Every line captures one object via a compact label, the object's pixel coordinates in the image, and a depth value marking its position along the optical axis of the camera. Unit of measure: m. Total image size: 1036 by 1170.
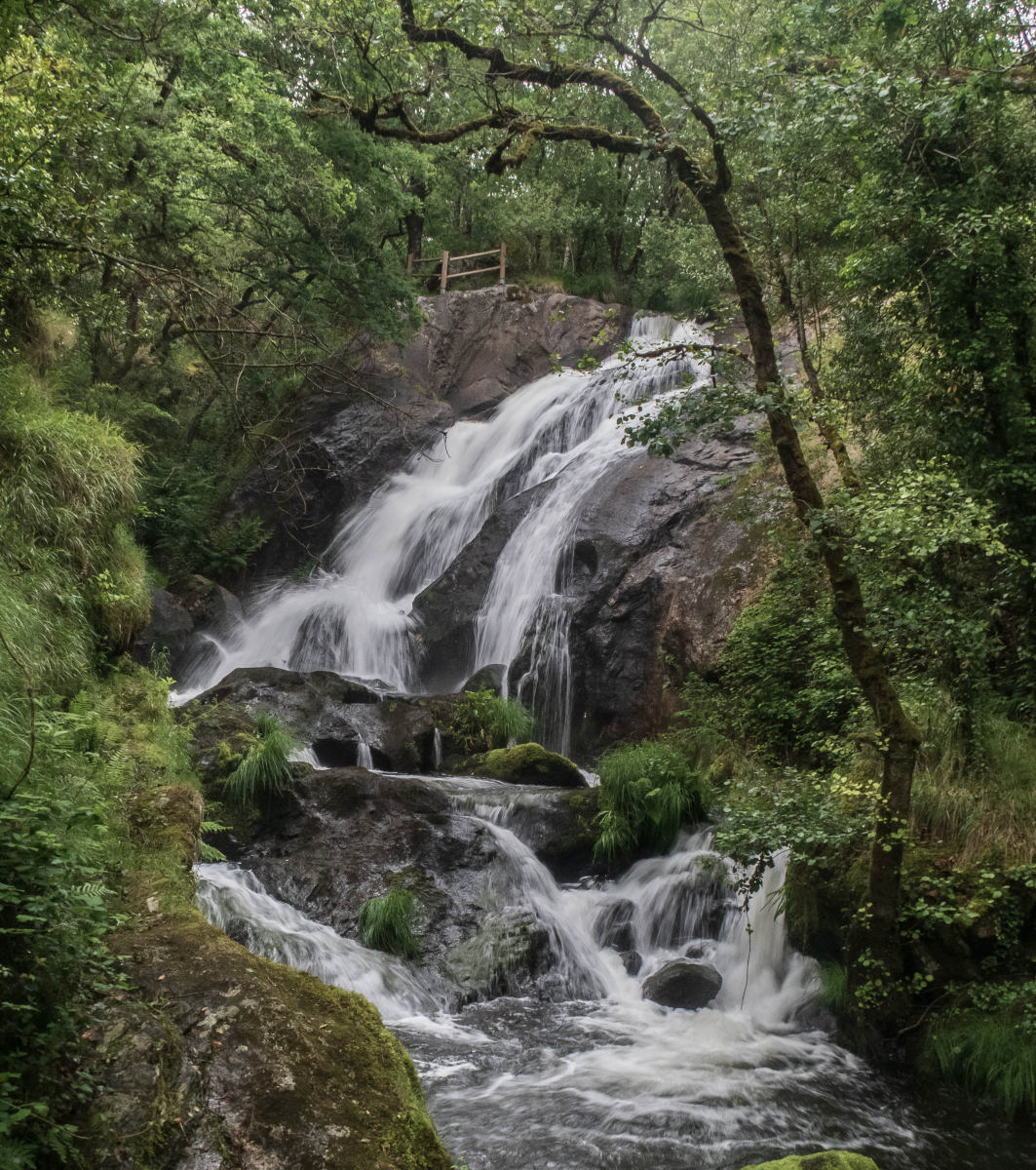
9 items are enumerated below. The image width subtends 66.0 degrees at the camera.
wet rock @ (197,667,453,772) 11.23
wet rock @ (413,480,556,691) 15.16
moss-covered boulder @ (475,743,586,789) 10.48
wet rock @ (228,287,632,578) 20.02
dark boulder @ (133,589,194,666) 15.18
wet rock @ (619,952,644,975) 7.47
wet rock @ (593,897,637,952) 7.77
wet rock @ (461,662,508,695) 12.80
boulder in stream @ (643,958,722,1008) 6.93
